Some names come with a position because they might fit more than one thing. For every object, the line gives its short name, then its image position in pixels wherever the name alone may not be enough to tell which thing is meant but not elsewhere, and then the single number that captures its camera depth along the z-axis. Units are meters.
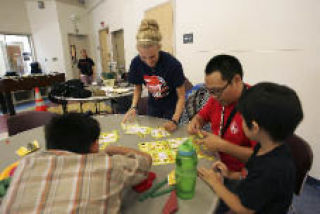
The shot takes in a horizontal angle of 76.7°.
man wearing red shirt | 1.06
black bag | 2.78
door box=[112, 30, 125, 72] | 6.37
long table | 4.63
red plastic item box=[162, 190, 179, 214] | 0.75
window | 7.10
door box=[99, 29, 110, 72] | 7.28
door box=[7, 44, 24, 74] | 7.30
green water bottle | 0.78
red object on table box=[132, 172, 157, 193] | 0.86
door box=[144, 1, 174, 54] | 3.84
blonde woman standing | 1.51
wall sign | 3.43
